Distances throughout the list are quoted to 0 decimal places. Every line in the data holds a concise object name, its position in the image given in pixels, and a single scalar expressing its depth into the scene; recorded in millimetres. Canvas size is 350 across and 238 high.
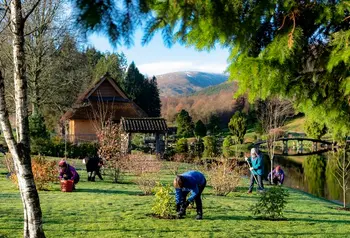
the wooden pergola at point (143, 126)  28906
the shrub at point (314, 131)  45094
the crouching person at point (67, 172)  13734
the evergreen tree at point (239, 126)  46125
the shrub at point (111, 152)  16984
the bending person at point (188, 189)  9008
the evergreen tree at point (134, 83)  55938
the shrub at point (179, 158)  29708
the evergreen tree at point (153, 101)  60019
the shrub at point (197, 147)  36928
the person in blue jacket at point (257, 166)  14601
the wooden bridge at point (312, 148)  43250
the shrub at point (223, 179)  14164
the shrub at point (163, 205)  9461
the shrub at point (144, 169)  13594
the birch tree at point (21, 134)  5715
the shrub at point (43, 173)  13727
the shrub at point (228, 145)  36250
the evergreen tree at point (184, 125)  54156
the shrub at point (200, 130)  49619
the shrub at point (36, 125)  28188
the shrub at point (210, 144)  36434
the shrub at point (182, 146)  35062
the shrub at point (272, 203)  9852
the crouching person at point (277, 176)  18312
